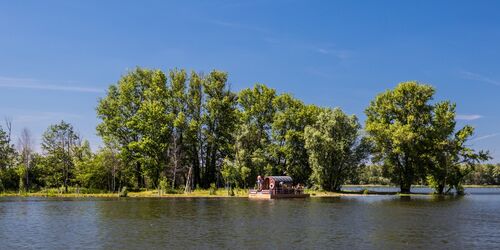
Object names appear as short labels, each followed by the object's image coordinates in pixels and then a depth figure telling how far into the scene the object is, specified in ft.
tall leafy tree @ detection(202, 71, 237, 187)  332.60
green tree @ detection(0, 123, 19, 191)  319.47
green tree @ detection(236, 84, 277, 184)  313.87
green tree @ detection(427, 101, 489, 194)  300.20
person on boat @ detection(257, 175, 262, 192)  277.21
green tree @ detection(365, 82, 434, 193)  297.94
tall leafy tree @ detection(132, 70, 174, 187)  307.78
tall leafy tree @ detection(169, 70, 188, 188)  322.96
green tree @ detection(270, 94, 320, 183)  323.37
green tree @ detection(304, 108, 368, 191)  298.56
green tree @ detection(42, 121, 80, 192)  326.24
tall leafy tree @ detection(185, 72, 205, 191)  330.34
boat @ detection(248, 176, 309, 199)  264.31
